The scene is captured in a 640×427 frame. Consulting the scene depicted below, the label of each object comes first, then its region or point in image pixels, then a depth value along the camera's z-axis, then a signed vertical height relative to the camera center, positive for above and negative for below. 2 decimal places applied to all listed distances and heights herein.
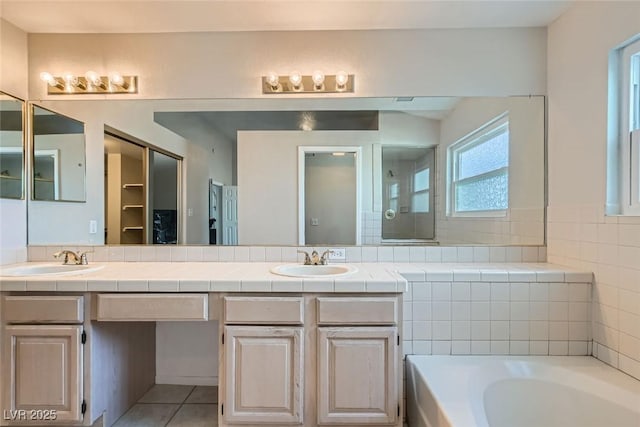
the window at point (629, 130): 1.59 +0.41
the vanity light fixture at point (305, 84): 2.15 +0.84
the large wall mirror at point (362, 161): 2.17 +0.34
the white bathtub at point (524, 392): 1.36 -0.80
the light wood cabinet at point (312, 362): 1.56 -0.72
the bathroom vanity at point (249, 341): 1.56 -0.62
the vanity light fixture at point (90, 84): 2.17 +0.84
